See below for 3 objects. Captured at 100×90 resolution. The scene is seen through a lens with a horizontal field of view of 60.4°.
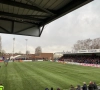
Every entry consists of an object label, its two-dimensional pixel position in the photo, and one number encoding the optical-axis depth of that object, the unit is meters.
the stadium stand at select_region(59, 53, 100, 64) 26.02
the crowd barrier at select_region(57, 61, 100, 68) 22.70
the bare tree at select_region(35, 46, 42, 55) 88.58
